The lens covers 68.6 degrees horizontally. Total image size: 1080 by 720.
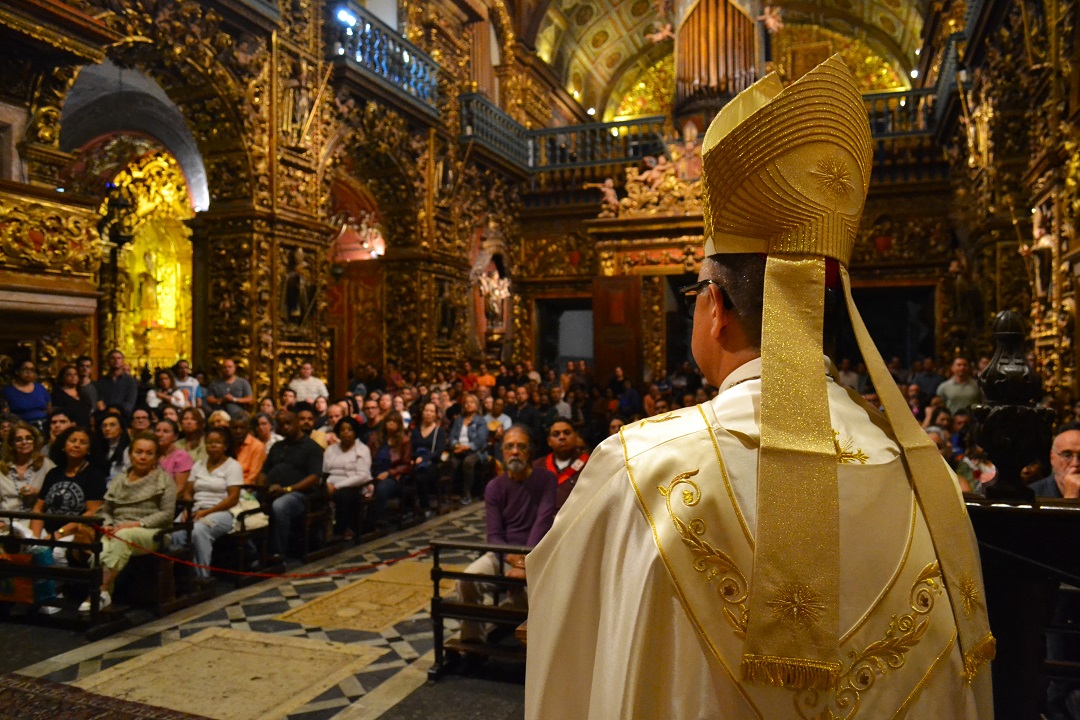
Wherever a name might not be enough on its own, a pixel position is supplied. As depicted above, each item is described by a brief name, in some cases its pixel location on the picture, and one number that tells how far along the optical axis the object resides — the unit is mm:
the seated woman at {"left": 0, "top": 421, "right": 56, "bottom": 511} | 5711
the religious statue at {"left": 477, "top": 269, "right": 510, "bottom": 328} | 17359
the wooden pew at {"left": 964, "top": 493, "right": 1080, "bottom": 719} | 1660
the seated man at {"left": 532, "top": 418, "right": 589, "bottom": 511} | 4988
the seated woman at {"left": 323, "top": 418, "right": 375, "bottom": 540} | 7387
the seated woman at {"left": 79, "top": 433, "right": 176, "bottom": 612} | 5242
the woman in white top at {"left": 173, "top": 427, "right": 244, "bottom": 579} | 5797
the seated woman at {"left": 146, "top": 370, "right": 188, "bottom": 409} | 8758
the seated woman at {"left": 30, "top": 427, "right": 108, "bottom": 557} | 5527
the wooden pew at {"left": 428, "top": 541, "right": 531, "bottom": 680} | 4127
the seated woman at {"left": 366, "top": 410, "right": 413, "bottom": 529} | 8289
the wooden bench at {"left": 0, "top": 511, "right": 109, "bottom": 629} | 4867
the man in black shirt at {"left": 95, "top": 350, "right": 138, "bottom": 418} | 8391
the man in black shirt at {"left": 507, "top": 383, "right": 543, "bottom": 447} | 10052
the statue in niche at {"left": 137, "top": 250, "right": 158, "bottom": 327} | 14742
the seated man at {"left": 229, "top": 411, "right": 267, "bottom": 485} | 6934
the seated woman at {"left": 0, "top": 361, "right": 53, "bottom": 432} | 6668
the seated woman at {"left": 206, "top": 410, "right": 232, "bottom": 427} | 6365
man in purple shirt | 4738
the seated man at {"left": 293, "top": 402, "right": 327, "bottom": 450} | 7352
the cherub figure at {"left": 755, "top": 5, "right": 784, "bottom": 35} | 18109
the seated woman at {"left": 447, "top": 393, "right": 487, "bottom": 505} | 9641
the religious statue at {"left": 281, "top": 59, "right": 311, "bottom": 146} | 10766
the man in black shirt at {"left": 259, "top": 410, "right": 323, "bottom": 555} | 6578
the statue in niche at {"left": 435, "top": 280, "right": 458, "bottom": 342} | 14953
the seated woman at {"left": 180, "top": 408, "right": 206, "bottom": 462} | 6758
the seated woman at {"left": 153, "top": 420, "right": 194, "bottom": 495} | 6012
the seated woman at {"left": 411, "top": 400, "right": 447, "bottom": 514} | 8812
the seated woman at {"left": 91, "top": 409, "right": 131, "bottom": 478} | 6027
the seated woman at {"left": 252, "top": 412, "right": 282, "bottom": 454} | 7820
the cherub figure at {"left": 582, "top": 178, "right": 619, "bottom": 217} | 16422
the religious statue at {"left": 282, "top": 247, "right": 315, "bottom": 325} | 10711
